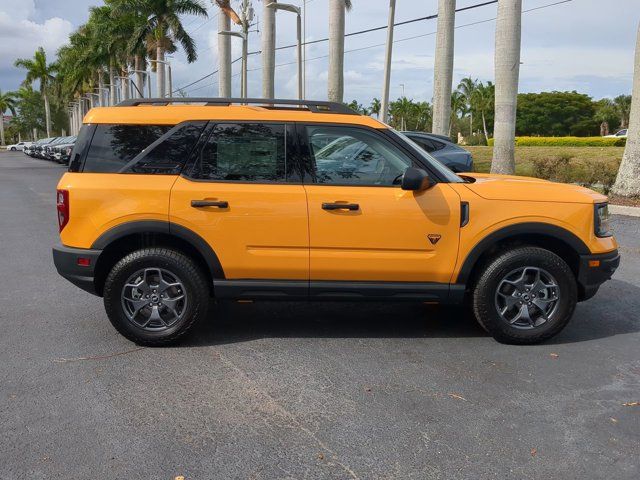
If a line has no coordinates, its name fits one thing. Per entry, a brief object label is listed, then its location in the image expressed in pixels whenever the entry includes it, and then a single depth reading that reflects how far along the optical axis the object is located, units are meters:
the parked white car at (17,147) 92.62
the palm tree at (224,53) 32.47
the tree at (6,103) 106.44
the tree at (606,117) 85.62
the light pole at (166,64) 41.02
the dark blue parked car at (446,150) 11.49
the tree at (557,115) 86.31
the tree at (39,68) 84.94
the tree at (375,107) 123.55
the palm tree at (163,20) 43.72
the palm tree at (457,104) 98.88
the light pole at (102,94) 68.65
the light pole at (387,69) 20.66
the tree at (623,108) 86.19
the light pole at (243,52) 28.92
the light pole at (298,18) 21.37
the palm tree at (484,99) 90.60
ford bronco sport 4.83
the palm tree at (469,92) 96.56
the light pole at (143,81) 49.72
